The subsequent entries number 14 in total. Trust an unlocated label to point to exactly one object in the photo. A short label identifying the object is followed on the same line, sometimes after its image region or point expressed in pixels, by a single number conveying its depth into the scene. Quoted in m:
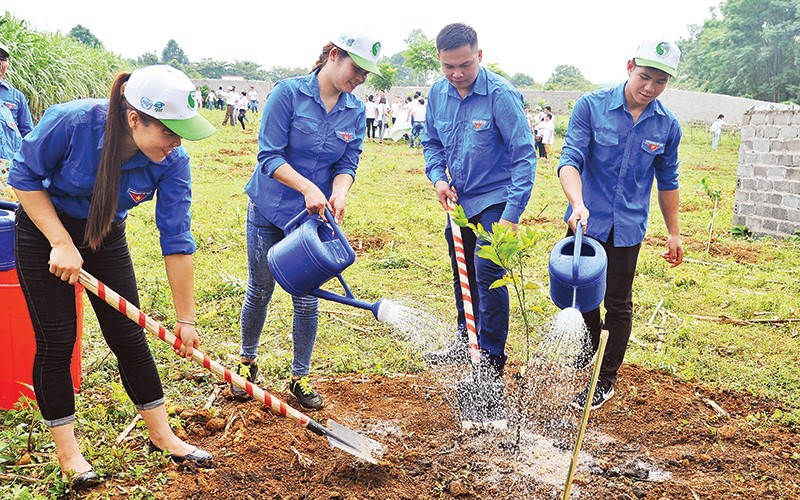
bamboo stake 1.97
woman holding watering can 3.07
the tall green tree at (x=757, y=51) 38.75
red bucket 3.17
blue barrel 3.05
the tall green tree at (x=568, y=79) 50.48
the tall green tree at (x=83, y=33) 66.94
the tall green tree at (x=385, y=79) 27.44
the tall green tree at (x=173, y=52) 86.50
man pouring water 3.33
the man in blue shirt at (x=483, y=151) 3.36
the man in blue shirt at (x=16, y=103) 4.62
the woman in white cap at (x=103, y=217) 2.30
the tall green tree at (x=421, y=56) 26.09
